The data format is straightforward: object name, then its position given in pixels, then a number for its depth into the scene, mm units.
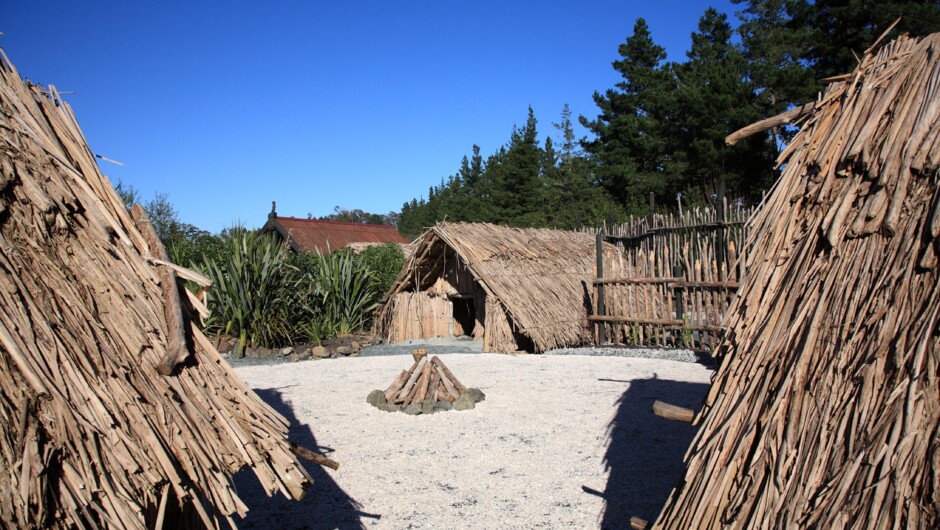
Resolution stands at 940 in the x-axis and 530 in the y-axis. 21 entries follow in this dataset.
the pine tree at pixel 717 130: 22766
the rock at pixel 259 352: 12204
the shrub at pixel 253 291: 11789
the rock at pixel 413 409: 7414
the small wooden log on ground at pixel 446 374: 7996
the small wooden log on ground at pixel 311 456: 2885
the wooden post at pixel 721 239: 11266
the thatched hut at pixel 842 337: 2117
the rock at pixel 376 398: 7836
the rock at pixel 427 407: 7480
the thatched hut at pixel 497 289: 11797
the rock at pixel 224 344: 12250
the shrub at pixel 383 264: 15661
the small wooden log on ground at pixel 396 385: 7879
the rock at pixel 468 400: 7570
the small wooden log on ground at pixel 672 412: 3471
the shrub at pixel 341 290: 13617
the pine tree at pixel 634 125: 28938
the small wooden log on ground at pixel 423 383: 7730
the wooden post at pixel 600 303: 12303
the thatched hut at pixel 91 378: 2035
